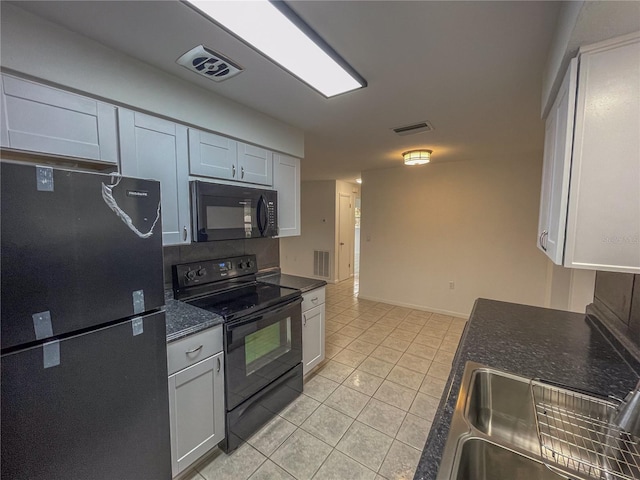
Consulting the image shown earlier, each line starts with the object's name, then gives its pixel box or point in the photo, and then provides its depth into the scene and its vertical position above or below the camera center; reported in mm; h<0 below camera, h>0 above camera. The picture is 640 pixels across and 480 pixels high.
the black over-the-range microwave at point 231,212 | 1771 +57
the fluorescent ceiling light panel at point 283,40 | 1060 +840
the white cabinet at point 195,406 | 1425 -1057
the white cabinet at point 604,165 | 851 +192
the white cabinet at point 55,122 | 1109 +440
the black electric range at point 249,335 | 1696 -817
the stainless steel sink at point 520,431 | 751 -690
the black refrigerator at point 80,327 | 878 -414
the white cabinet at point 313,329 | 2332 -1003
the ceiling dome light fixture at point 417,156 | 3263 +794
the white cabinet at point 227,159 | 1800 +453
